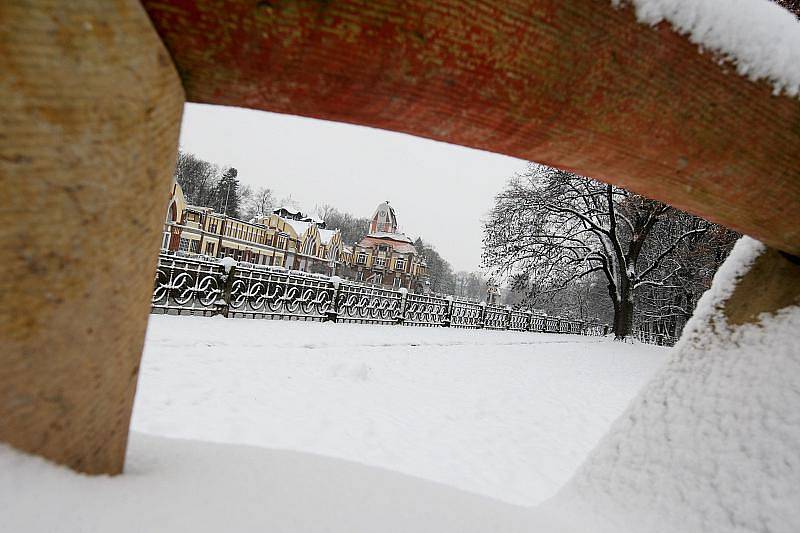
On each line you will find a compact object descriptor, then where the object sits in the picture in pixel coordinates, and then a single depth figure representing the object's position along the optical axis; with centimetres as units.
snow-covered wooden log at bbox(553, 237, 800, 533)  167
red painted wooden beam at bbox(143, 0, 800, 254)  97
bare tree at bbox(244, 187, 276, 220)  7406
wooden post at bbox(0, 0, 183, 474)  79
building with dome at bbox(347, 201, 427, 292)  6356
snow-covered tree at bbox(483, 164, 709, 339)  2120
